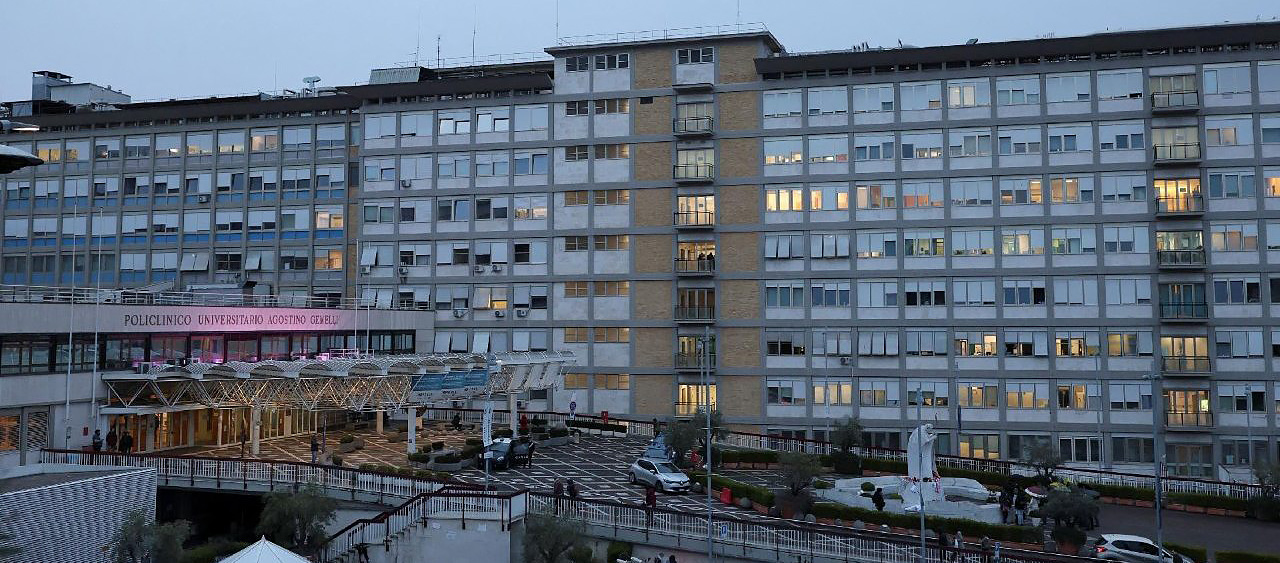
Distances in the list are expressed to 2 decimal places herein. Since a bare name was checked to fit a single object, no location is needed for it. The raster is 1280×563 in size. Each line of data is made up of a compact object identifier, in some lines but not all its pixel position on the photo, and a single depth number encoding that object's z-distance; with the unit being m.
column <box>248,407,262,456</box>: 44.27
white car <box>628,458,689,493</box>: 41.69
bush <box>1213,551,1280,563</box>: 33.12
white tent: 24.83
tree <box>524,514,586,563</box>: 29.88
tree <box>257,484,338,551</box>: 32.28
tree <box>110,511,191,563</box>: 28.42
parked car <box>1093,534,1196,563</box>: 32.91
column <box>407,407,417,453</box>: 45.56
